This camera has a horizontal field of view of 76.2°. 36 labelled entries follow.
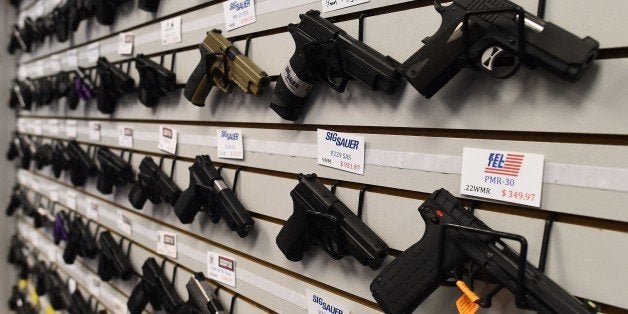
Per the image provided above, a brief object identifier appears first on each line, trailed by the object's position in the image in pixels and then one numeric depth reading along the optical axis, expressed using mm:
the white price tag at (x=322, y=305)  1329
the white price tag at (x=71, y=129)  2951
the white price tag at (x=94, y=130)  2654
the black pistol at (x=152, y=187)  1942
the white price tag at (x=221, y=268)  1748
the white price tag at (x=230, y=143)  1646
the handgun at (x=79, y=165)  2668
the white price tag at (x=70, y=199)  3064
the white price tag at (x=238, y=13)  1537
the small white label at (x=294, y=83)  1302
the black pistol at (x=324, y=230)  1125
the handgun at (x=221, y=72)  1460
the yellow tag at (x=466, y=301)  861
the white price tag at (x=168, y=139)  2002
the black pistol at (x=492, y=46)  767
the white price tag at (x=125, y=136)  2338
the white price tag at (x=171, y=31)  1913
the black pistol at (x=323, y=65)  1073
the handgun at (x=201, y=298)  1684
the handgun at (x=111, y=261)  2395
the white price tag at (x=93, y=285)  2863
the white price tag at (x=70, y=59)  2863
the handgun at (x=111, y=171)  2307
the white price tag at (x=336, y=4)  1222
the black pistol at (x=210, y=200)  1556
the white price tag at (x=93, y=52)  2602
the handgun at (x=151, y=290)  2062
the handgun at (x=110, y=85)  2225
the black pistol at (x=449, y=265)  796
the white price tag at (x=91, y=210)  2778
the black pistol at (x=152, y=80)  1919
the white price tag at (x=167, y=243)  2070
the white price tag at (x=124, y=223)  2426
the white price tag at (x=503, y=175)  900
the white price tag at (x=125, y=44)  2275
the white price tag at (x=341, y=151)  1231
